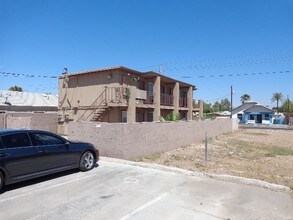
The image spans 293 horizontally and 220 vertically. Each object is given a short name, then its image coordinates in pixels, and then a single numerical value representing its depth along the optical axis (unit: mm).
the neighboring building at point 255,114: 58594
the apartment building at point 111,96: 19828
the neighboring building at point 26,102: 31375
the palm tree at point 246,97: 91556
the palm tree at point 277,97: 79331
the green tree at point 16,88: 56625
